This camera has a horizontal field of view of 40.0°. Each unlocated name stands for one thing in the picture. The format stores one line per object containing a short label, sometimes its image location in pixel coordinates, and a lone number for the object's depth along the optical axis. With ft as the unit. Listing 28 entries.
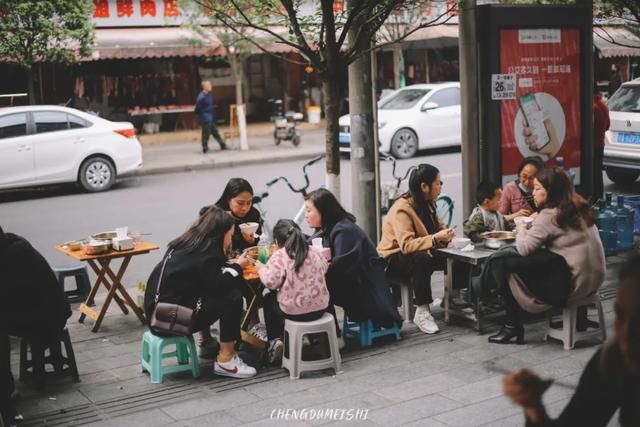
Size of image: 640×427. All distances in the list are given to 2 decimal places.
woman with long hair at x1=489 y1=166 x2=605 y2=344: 20.83
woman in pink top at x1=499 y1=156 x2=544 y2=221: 26.21
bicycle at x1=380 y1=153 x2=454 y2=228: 31.63
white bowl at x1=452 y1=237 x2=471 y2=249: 23.52
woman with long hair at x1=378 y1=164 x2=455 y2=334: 23.22
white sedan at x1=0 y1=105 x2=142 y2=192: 49.06
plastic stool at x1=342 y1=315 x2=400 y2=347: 22.53
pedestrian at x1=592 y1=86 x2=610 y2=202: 36.86
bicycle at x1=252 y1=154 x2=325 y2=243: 27.58
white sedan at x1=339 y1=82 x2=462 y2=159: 62.44
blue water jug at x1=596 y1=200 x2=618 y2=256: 31.76
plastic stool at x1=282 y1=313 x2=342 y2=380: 20.31
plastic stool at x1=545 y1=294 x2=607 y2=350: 21.56
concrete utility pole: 27.43
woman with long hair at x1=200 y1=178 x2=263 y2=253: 24.40
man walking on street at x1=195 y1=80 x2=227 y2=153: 66.39
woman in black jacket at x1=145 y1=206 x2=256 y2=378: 20.08
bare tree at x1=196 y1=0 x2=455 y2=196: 24.40
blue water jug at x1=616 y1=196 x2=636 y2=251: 31.99
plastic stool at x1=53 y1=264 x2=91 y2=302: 28.04
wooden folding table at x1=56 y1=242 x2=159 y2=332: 24.58
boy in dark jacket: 24.79
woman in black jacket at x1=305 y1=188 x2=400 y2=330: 22.00
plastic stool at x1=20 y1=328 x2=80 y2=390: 20.35
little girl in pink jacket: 20.26
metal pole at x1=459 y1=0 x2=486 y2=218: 28.09
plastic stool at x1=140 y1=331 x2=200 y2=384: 20.25
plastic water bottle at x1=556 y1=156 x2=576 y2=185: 30.45
